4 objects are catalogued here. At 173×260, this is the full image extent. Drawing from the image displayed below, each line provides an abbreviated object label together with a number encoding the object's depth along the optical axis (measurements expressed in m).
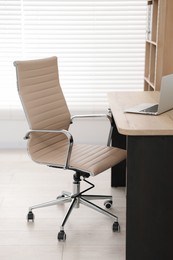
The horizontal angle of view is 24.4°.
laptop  2.41
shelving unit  3.16
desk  2.18
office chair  2.69
